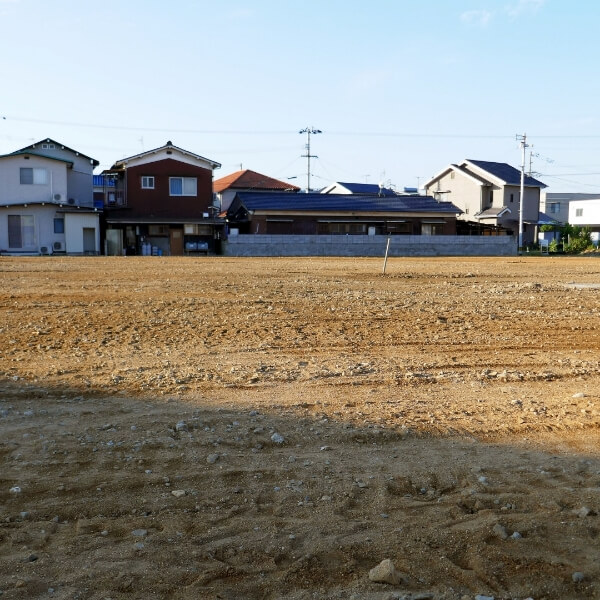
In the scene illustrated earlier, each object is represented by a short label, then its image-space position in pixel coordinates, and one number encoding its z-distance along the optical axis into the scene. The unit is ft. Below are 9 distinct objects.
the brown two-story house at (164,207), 138.41
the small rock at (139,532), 12.83
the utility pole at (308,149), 227.46
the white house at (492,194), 185.57
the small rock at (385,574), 11.22
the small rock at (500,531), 12.85
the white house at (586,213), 229.33
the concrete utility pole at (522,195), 168.99
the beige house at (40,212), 130.52
